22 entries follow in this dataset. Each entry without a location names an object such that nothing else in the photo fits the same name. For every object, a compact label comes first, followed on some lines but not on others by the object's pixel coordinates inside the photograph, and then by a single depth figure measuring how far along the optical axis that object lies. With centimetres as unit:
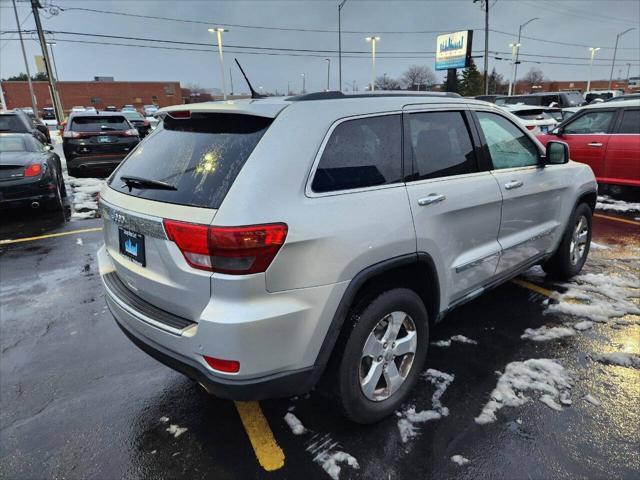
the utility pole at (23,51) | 3206
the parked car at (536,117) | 1226
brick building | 6656
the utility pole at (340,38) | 2537
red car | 805
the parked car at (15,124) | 1023
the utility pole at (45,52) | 2367
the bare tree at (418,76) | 8331
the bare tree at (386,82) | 7388
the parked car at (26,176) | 716
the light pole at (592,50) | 6185
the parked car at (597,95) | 2345
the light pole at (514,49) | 4962
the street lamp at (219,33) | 3666
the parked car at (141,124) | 2058
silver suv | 207
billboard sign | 3881
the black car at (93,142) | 1115
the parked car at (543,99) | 2044
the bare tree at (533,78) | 9159
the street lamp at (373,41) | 3991
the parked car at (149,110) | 5047
